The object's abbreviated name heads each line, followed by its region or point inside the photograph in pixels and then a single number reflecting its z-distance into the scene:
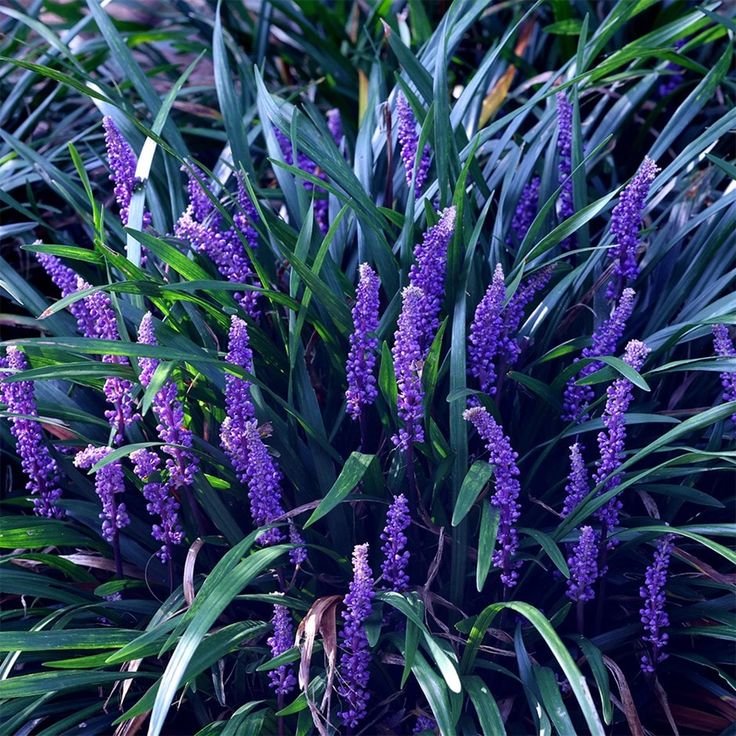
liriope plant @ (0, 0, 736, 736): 2.04
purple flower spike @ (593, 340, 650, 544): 2.02
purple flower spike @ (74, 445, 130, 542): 2.08
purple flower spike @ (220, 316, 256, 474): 2.04
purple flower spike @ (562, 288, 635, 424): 2.21
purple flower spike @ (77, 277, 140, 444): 2.18
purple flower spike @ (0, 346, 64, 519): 2.18
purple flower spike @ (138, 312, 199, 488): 2.05
